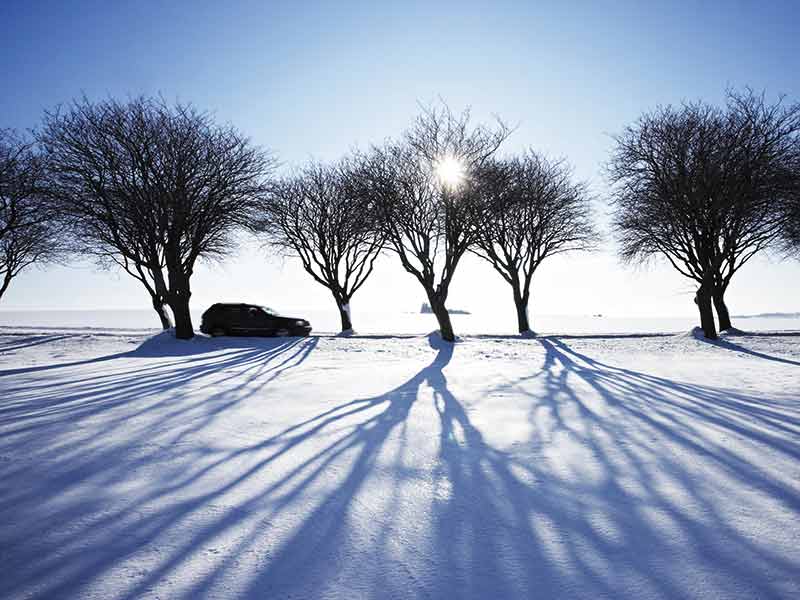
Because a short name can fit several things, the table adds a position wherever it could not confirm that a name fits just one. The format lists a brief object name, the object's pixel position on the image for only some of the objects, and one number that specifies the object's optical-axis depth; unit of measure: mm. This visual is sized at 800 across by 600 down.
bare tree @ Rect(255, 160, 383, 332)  26266
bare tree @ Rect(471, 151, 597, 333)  23531
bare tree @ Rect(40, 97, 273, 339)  16922
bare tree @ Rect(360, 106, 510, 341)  18438
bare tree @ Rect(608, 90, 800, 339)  17266
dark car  21547
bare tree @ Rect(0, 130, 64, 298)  18219
